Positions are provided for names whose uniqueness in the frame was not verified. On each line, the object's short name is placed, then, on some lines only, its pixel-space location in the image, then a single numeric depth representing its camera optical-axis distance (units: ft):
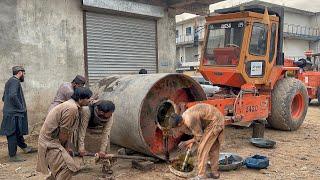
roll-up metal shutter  29.89
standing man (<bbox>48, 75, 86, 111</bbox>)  19.70
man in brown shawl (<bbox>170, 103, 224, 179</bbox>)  16.00
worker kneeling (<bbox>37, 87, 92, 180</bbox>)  13.43
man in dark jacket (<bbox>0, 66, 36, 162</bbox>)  20.48
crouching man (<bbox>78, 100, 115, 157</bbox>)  14.87
